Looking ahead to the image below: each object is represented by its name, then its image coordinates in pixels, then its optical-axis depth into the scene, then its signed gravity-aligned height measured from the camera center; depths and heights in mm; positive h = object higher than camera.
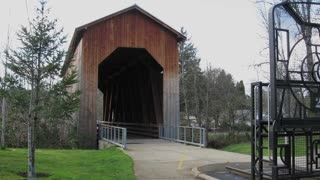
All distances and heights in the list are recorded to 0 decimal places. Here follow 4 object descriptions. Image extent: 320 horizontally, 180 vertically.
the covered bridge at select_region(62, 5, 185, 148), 18700 +2974
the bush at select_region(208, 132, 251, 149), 23328 -2058
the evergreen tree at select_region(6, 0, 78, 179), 6930 +837
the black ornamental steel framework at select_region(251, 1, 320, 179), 6261 +180
